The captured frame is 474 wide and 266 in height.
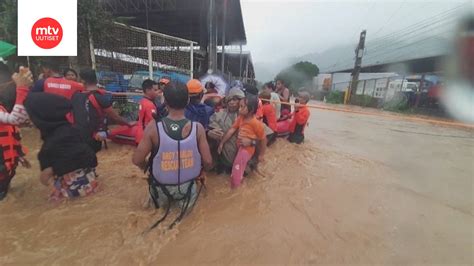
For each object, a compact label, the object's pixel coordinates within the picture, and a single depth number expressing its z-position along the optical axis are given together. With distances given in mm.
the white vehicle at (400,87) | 16850
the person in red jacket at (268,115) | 4473
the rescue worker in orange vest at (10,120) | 2529
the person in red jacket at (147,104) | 3631
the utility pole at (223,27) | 12403
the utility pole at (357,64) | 24109
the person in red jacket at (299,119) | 5530
